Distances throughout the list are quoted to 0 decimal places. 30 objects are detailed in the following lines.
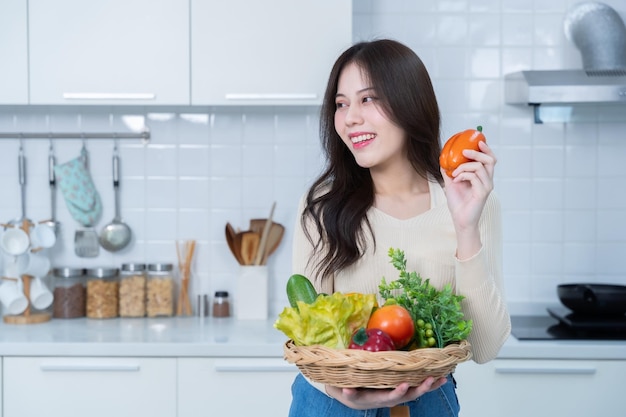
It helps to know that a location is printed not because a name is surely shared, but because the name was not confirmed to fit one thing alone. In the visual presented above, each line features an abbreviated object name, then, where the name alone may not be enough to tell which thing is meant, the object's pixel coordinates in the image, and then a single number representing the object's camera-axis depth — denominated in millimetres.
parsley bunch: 1479
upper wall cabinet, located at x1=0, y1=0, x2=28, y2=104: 2842
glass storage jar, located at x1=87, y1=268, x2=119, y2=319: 3104
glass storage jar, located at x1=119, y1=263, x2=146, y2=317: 3123
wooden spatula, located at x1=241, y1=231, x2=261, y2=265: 3109
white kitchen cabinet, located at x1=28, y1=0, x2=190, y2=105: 2844
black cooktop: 2717
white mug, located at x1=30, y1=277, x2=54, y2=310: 3045
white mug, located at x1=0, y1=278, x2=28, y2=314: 3006
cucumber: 1596
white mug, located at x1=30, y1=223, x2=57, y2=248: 3088
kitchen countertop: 2615
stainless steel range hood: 2781
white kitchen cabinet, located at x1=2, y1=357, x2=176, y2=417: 2646
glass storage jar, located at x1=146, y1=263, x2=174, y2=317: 3127
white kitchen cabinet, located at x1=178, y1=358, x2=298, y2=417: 2646
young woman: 1701
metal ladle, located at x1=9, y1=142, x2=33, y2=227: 3213
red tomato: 1420
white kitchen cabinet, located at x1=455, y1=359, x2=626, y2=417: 2621
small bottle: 3152
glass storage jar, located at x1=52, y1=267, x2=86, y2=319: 3104
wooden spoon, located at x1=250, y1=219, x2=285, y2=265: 3154
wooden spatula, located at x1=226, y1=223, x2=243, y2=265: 3137
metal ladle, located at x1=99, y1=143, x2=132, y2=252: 3217
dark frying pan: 2822
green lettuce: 1451
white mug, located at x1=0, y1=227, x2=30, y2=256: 3014
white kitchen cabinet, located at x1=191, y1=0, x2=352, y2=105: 2834
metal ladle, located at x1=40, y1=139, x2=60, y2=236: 3223
